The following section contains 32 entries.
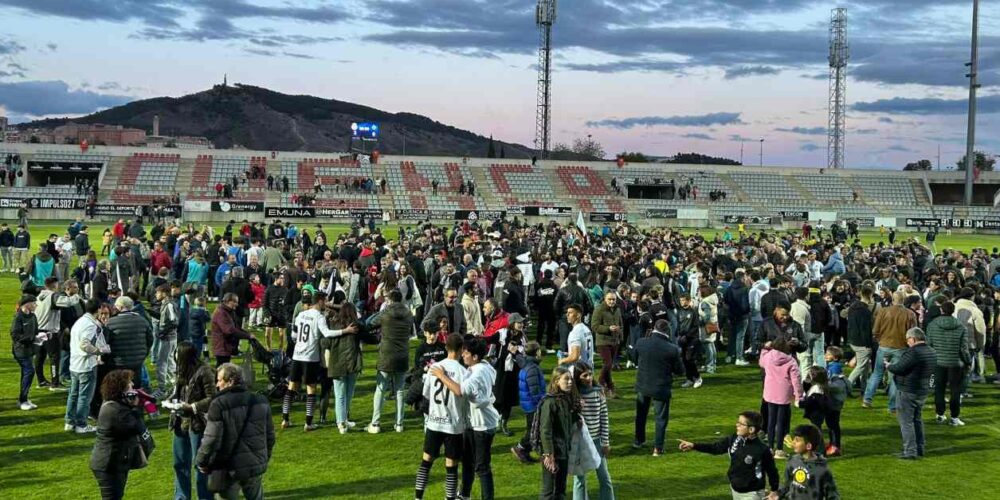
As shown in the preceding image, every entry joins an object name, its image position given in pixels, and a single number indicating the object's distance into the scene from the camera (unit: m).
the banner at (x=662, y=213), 59.41
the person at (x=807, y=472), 5.99
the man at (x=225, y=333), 10.56
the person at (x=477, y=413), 7.66
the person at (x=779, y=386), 9.34
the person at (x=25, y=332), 10.91
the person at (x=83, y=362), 9.64
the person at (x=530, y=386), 8.32
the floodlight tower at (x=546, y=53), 70.00
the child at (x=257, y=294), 15.77
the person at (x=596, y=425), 7.57
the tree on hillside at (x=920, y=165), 95.75
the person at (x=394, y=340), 10.15
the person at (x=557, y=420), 6.92
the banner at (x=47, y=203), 48.91
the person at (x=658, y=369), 9.43
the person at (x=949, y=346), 10.95
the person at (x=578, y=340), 9.63
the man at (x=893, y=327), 11.47
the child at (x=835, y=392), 9.37
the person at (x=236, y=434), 6.48
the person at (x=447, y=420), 7.83
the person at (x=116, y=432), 6.86
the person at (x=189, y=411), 7.23
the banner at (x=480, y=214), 54.28
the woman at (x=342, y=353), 9.94
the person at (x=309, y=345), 10.16
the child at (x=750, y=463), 6.68
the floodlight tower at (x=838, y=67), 78.31
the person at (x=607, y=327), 11.73
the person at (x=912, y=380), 9.77
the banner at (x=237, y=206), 50.97
